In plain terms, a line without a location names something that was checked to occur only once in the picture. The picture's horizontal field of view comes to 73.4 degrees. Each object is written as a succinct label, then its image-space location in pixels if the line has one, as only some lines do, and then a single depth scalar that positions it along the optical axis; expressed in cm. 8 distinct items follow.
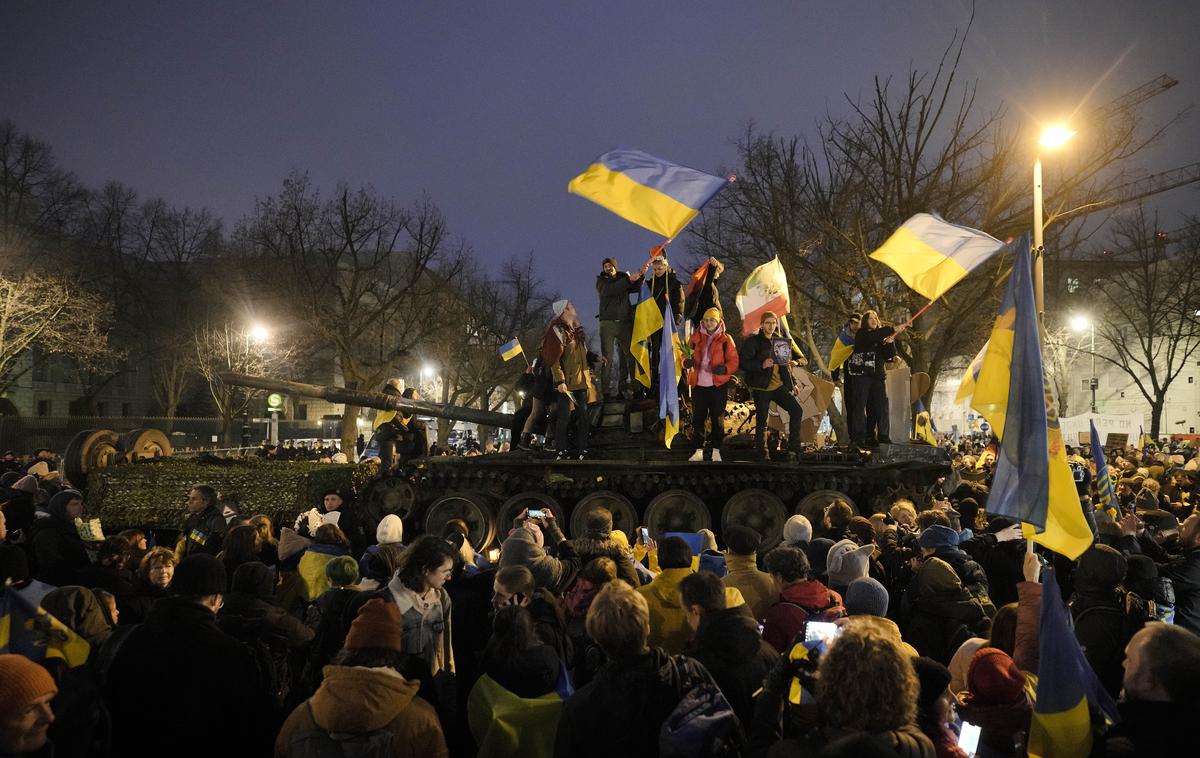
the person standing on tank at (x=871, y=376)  1232
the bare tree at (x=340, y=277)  3127
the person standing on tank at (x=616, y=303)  1324
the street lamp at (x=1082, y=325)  3788
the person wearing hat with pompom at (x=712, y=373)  1225
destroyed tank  1264
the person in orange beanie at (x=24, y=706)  280
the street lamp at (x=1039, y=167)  1149
